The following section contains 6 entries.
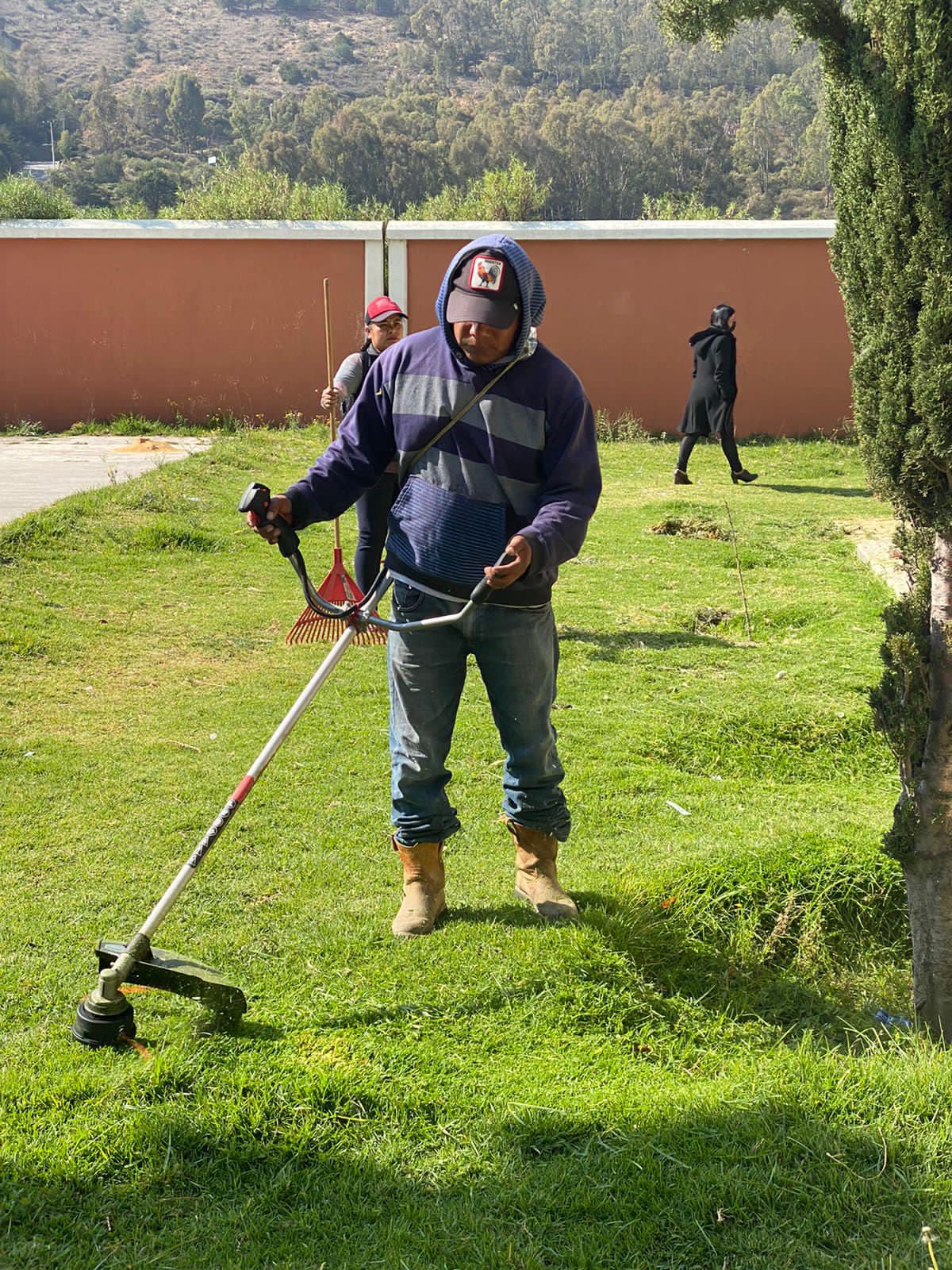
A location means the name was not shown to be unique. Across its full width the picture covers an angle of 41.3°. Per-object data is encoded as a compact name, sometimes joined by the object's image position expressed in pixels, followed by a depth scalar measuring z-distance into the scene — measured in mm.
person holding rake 6578
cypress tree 3301
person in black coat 13797
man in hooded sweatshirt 3631
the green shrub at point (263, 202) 31050
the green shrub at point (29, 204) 29859
